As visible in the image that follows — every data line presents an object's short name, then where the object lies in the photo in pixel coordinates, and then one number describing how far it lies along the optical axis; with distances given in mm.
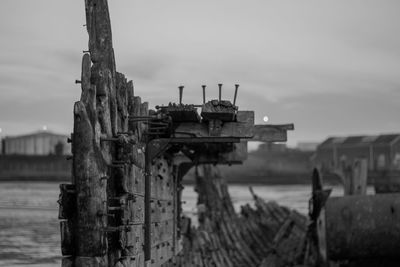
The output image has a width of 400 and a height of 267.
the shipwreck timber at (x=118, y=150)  8891
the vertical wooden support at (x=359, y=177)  21766
